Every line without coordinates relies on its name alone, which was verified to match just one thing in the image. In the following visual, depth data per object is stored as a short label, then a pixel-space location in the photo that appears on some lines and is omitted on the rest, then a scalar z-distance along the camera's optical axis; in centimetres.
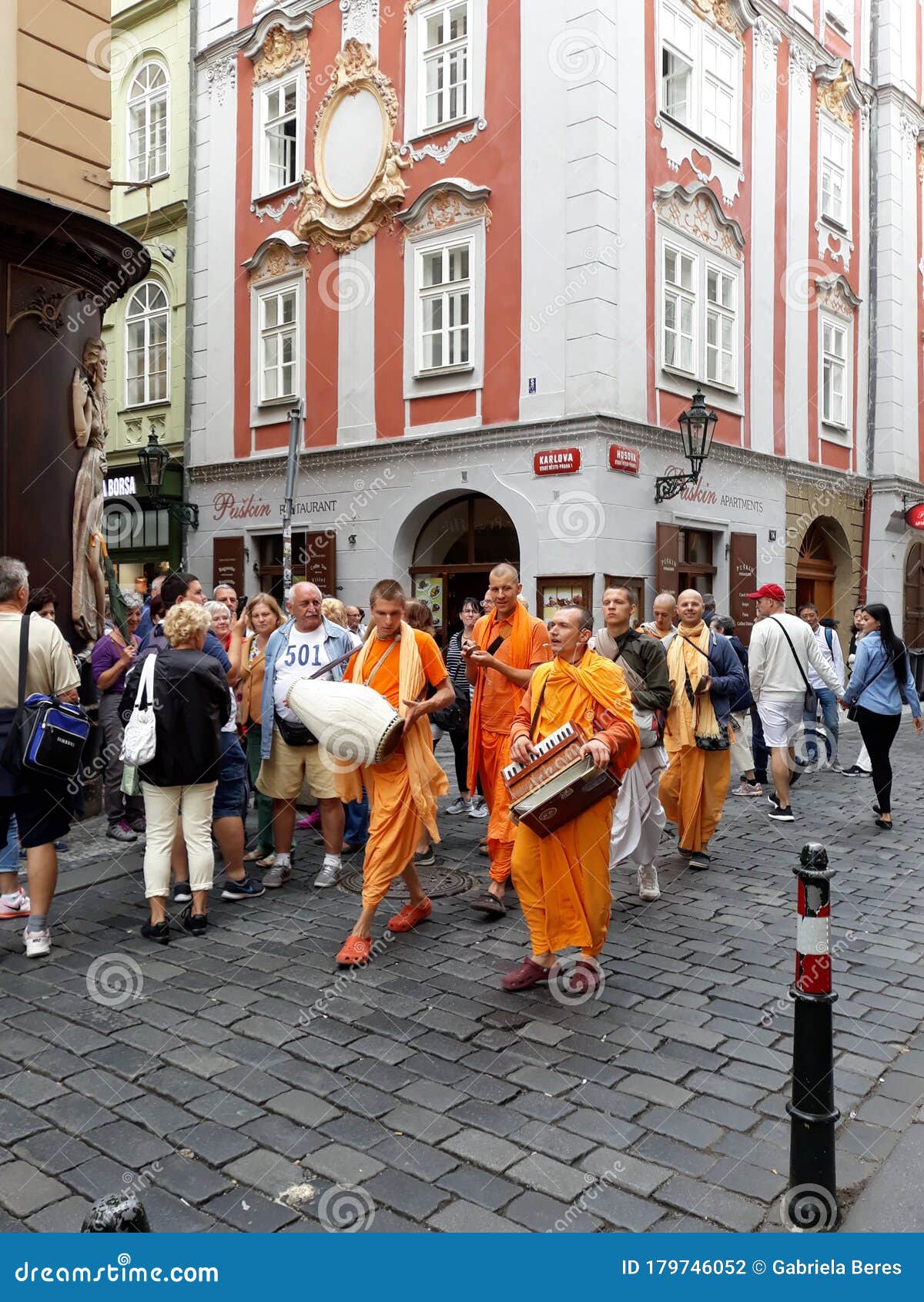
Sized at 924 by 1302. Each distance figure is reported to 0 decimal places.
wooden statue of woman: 865
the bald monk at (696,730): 722
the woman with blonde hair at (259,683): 729
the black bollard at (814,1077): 304
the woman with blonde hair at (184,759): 573
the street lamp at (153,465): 1719
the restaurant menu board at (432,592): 1728
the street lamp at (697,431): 1426
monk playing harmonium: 484
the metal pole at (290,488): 1133
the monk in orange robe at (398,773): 539
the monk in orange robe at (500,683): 641
